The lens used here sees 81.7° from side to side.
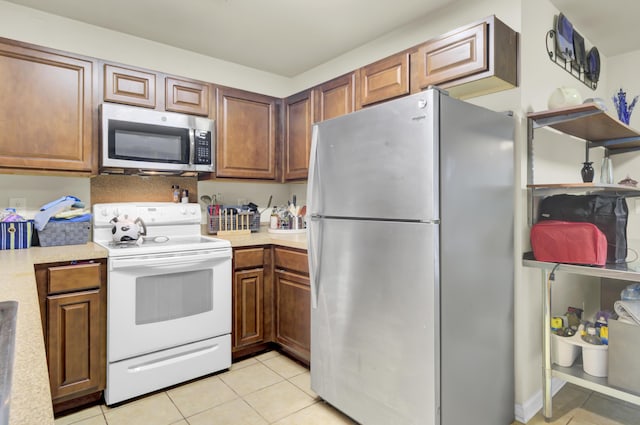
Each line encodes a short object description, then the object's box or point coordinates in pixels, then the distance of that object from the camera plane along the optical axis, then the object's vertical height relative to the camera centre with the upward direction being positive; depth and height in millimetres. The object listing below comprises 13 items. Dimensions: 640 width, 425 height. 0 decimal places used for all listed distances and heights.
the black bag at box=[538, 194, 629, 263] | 1912 -20
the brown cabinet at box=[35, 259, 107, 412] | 2012 -659
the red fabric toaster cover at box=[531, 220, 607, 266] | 1815 -160
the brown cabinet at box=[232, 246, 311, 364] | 2604 -671
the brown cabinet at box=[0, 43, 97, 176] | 2176 +606
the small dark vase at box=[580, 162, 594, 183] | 2266 +243
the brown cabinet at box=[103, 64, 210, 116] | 2510 +866
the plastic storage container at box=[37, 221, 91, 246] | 2320 -151
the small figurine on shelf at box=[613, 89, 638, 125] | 2451 +683
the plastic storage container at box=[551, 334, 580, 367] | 2094 -795
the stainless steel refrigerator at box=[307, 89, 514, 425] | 1602 -251
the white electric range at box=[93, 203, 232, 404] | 2168 -605
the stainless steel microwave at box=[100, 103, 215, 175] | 2441 +487
